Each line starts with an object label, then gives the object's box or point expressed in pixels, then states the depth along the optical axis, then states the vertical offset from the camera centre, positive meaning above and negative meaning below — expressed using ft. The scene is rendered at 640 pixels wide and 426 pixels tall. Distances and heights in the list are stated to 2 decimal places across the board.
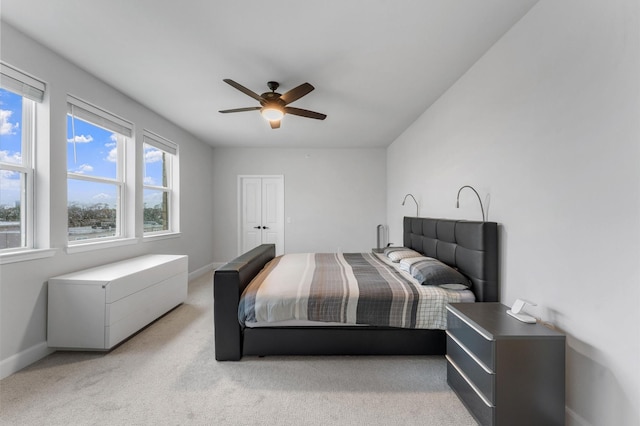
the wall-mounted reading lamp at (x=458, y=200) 7.40 +0.39
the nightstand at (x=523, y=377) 4.46 -2.79
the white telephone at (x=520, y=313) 5.05 -2.03
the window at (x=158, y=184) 12.13 +1.33
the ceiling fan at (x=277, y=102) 8.04 +3.58
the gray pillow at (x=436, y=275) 7.07 -1.71
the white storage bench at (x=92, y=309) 7.20 -2.70
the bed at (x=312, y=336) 6.89 -3.28
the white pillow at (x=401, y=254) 9.73 -1.59
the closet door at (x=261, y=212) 18.38 -0.04
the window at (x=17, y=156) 6.61 +1.42
